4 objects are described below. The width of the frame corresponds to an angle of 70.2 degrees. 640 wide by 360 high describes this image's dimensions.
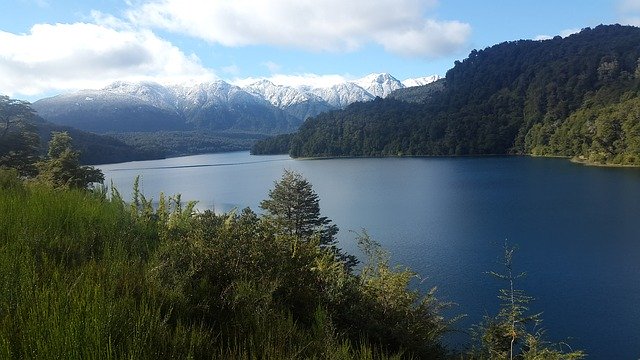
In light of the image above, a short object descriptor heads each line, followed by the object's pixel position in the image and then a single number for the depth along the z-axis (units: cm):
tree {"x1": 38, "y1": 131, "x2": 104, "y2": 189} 2559
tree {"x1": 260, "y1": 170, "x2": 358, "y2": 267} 3197
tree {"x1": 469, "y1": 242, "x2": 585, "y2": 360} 790
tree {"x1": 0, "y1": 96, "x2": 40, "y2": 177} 2897
